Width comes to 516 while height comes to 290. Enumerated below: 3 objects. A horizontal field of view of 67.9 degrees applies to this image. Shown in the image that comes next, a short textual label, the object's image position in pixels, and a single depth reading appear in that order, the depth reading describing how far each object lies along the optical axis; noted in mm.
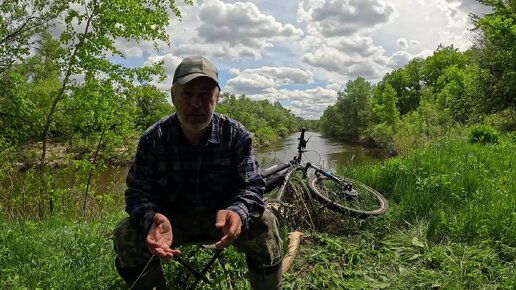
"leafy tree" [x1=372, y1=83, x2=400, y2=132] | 43056
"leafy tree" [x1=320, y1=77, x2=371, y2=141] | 63412
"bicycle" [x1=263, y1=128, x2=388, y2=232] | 4426
